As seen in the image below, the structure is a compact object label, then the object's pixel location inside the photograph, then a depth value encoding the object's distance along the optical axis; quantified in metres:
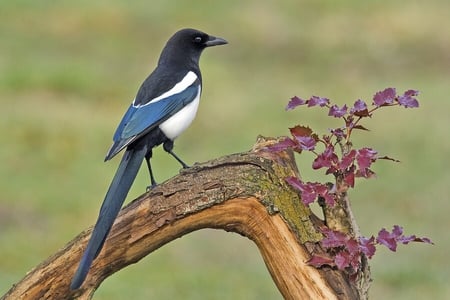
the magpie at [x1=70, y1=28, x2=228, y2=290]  8.66
